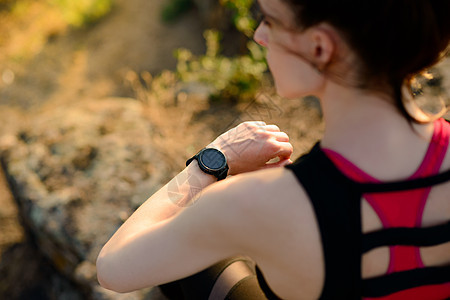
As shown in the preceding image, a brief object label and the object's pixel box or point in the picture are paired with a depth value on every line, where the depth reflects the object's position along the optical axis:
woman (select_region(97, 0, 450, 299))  0.94
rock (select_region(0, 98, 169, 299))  2.59
